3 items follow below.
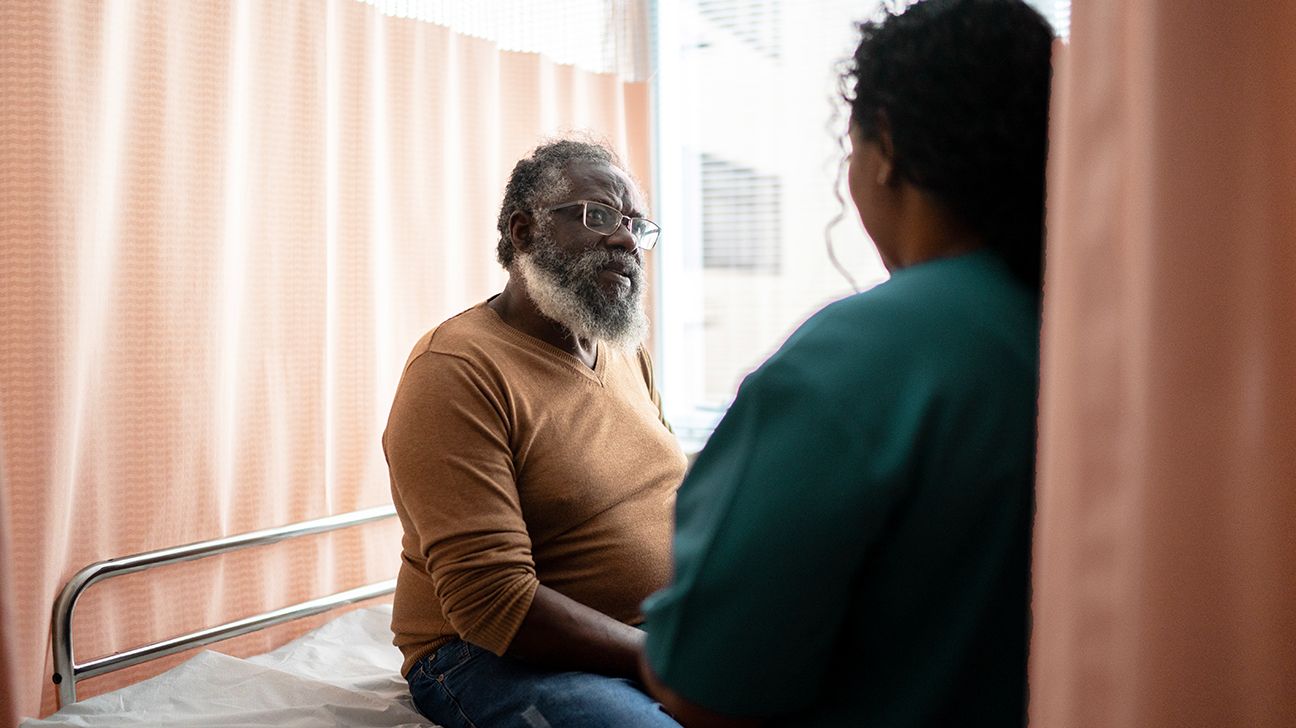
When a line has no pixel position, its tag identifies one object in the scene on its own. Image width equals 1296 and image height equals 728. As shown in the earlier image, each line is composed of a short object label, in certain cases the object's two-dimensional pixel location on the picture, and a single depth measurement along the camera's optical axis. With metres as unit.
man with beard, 1.47
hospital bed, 1.61
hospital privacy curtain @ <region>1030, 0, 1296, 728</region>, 0.54
